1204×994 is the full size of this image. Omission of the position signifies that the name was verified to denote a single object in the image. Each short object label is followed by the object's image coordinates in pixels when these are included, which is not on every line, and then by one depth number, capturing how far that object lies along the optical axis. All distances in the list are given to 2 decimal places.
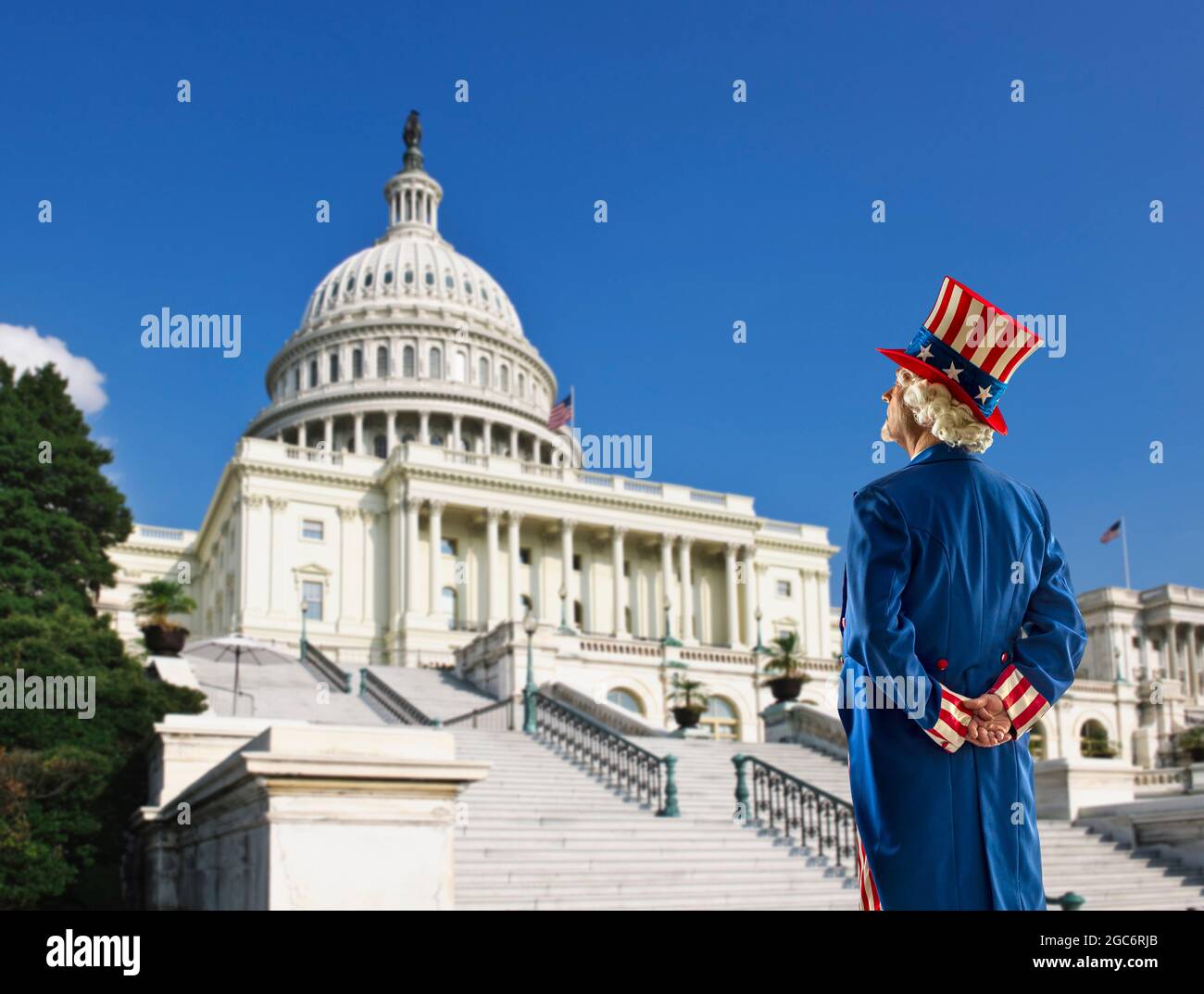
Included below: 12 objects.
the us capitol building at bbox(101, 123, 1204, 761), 61.19
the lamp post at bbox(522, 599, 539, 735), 27.52
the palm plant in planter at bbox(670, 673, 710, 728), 36.31
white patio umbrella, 27.95
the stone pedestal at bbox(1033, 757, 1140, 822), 20.19
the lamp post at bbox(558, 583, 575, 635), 48.03
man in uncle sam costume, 4.13
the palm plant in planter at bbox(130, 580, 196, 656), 32.00
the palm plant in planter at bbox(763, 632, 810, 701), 36.28
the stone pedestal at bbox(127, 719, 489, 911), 8.53
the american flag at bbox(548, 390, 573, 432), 76.81
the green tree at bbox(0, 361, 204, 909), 17.05
